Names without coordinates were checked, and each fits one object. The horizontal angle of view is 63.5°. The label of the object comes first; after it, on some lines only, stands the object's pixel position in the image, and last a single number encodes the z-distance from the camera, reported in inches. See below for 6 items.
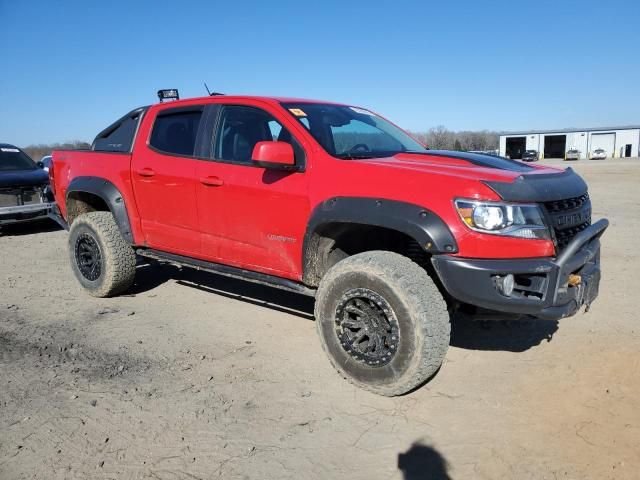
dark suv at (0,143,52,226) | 391.2
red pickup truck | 119.3
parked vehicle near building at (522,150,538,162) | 1957.6
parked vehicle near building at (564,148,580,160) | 2379.4
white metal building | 2603.3
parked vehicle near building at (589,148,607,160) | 2367.0
